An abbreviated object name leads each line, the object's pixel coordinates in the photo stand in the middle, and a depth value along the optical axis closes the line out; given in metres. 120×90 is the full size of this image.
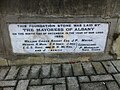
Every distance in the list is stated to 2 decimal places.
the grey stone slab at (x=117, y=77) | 1.54
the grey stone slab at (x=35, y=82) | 1.53
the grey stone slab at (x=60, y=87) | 1.46
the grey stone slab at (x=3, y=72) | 1.65
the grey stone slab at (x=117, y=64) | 1.72
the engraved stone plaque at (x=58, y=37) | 1.63
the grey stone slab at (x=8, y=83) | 1.53
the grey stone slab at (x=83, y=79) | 1.55
